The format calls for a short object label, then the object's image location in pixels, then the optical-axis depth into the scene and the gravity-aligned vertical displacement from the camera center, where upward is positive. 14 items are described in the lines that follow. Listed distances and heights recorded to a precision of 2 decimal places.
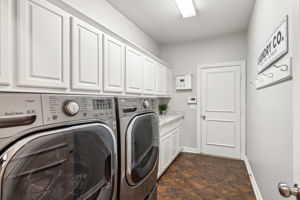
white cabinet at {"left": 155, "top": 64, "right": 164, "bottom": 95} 2.89 +0.41
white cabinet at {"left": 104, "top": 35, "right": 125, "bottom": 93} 1.56 +0.39
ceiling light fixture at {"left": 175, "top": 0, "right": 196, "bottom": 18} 2.14 +1.40
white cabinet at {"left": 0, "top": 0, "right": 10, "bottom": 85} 0.78 +0.30
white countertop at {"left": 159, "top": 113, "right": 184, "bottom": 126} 2.35 -0.37
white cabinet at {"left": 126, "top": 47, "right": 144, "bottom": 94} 1.96 +0.41
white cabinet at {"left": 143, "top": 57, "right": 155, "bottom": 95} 2.44 +0.40
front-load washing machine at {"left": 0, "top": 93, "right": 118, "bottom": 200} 0.59 -0.24
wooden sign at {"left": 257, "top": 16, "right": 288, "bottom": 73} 1.03 +0.44
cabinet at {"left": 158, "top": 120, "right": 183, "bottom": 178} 2.39 -0.89
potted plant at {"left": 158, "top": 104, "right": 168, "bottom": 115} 3.70 -0.21
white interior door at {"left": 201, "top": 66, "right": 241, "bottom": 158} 3.23 -0.25
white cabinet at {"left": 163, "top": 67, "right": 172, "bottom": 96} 3.36 +0.42
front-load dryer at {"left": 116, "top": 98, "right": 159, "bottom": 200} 1.16 -0.43
